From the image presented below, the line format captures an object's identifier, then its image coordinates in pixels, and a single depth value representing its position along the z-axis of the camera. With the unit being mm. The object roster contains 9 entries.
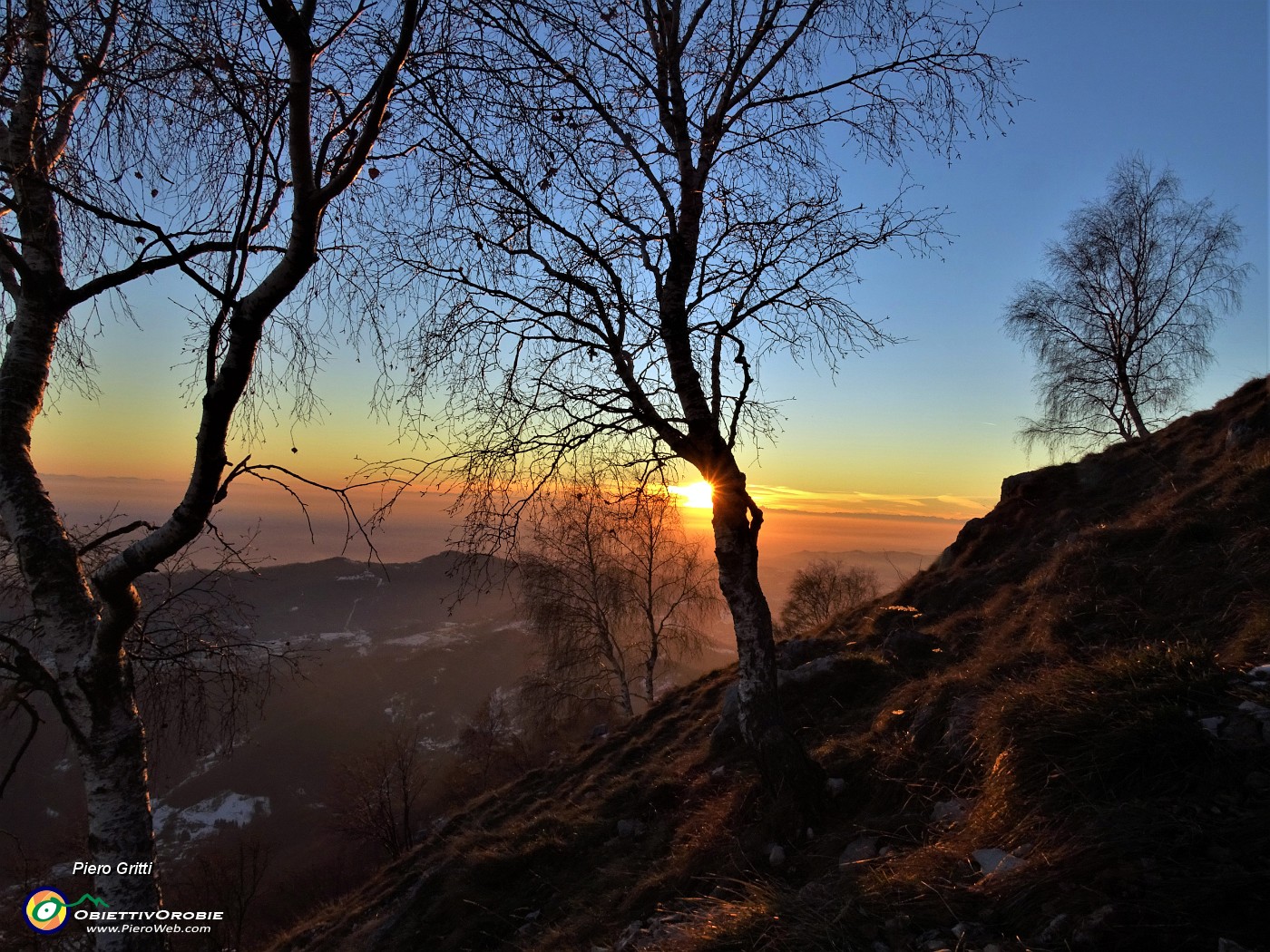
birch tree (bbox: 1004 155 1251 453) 17344
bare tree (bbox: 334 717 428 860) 22234
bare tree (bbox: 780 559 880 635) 29156
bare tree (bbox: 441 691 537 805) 27609
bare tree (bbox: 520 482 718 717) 20141
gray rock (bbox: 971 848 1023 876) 2457
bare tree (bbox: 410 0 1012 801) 4680
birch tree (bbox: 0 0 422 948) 3229
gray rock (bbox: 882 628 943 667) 7328
